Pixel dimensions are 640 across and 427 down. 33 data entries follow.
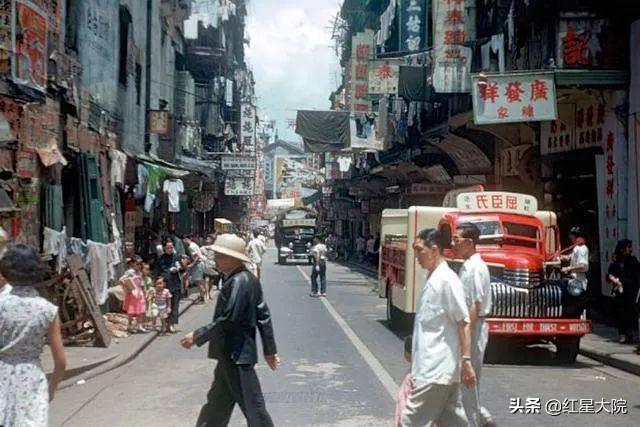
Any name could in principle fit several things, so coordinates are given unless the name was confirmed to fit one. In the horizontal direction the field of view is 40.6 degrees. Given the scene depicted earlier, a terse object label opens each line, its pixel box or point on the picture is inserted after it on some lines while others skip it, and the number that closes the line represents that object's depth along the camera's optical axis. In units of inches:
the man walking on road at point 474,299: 269.6
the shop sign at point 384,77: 1301.7
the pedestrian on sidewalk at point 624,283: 580.7
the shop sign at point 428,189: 1478.6
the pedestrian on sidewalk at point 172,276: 668.7
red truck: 506.9
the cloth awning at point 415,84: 1194.6
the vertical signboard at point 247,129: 2691.9
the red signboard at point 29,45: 469.4
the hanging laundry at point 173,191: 995.9
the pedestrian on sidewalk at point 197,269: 960.0
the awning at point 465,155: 1133.7
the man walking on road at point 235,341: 263.3
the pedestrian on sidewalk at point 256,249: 996.6
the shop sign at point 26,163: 499.2
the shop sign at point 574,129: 773.3
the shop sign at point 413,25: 1202.0
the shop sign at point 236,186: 2071.9
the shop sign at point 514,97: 712.4
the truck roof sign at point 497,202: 614.9
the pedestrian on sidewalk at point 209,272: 999.0
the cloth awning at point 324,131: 1416.1
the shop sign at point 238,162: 1874.6
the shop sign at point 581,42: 727.7
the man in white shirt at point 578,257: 614.0
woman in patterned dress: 199.8
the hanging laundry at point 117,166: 740.0
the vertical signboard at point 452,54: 1014.4
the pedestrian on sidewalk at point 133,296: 630.5
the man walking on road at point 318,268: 1033.5
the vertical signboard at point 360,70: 1663.4
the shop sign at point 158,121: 1082.7
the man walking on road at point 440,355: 233.0
